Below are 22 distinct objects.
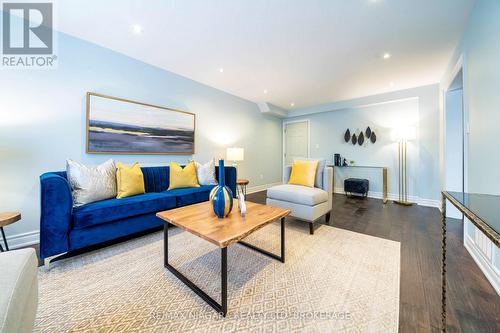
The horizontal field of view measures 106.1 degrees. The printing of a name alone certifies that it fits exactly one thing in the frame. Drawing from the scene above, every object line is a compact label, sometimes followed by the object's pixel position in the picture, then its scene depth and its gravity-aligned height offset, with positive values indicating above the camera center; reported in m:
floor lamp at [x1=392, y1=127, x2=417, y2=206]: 3.89 +0.09
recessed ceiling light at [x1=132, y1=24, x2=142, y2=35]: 2.19 +1.65
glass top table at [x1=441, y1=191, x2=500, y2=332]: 0.62 -0.18
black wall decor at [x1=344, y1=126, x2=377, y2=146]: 4.57 +0.77
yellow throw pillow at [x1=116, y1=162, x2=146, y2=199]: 2.29 -0.17
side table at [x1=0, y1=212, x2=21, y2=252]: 1.58 -0.44
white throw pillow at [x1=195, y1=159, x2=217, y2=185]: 3.21 -0.12
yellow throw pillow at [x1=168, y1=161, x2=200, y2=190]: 2.90 -0.15
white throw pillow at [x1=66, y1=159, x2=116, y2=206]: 2.00 -0.17
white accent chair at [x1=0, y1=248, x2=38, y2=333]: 0.56 -0.43
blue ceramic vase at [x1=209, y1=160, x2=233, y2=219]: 1.56 -0.27
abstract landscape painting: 2.56 +0.62
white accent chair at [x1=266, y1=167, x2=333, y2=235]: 2.36 -0.43
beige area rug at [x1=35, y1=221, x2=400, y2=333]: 1.10 -0.89
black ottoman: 4.33 -0.44
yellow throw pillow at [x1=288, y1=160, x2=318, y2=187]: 2.81 -0.09
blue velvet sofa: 1.61 -0.49
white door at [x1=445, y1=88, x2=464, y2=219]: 2.93 +0.34
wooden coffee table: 1.16 -0.43
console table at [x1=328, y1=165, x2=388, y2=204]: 4.06 -0.29
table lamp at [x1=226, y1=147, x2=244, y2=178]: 3.97 +0.28
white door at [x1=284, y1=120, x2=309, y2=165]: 5.71 +0.84
